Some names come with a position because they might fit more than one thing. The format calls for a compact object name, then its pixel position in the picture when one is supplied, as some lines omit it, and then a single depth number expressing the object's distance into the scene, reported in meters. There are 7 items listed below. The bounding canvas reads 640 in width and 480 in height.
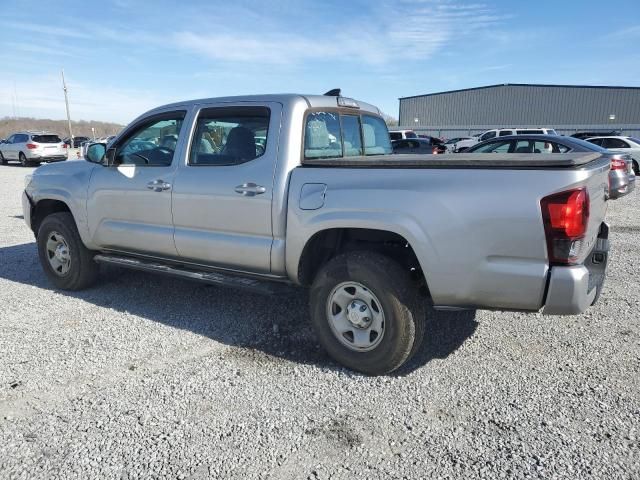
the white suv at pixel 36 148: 24.86
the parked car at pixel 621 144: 17.20
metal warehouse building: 47.69
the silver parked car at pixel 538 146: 11.07
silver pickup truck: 2.71
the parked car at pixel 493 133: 25.24
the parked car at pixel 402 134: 28.69
